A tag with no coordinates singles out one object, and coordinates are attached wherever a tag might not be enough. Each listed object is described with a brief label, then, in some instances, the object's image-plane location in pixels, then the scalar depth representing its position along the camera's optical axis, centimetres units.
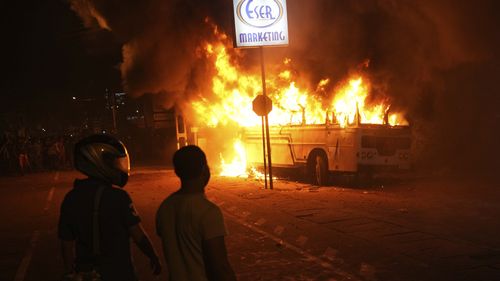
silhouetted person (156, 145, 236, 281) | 284
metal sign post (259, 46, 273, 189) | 1451
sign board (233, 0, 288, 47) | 1472
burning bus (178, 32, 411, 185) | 1448
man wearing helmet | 323
